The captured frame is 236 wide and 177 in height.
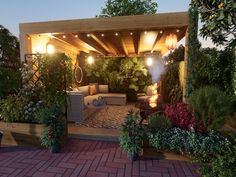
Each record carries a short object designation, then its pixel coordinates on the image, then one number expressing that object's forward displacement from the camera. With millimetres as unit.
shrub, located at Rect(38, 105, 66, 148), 3738
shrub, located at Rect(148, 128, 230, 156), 3107
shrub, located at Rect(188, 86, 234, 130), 3287
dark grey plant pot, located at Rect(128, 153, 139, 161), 3443
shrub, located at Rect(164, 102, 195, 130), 3630
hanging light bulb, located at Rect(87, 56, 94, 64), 9562
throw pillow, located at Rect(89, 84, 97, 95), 9025
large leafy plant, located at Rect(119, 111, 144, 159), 3395
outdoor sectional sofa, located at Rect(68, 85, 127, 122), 5660
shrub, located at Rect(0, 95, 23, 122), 4364
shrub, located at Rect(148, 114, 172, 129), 3572
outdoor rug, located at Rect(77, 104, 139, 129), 5375
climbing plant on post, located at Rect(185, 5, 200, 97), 4414
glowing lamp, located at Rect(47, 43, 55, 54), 6353
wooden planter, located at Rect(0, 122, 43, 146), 4148
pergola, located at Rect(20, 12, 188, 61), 4690
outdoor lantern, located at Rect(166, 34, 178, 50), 5074
